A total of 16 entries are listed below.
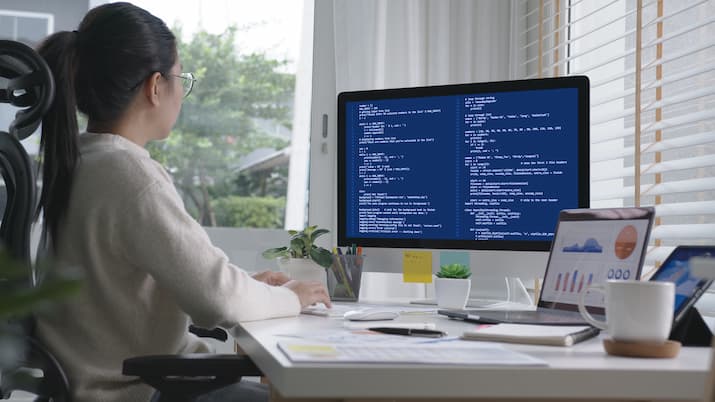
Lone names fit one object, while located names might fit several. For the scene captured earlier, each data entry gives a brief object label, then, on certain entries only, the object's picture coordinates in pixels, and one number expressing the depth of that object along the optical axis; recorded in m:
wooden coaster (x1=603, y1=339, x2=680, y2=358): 0.96
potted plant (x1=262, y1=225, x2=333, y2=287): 1.98
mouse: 1.43
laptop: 1.40
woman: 1.27
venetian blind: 1.94
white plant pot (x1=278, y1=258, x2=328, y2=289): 1.97
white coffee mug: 0.98
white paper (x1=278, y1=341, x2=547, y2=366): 0.85
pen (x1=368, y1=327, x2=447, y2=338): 1.16
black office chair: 1.12
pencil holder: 1.96
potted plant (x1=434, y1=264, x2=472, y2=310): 1.78
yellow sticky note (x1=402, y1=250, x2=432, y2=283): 1.96
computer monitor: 1.83
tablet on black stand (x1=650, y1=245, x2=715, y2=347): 1.14
